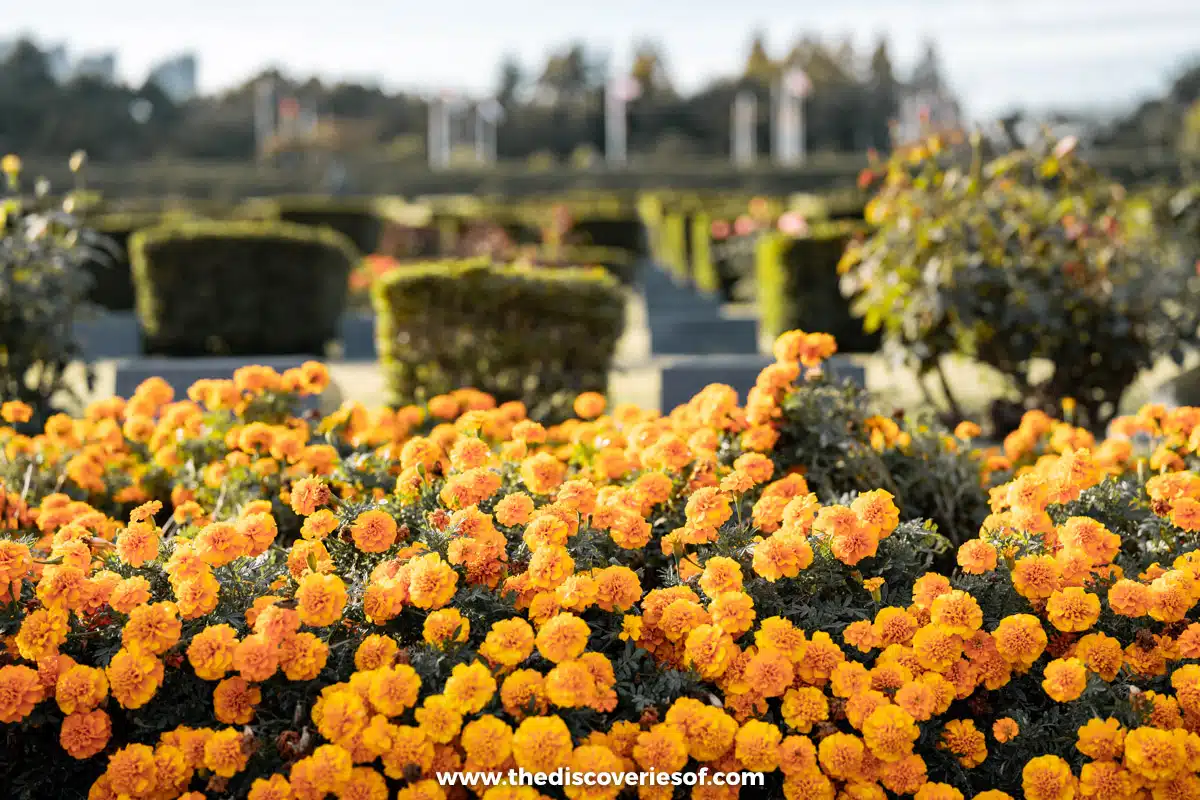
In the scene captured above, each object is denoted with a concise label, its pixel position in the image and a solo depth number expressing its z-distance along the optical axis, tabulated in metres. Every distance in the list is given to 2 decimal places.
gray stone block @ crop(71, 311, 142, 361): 9.59
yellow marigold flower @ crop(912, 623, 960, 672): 1.98
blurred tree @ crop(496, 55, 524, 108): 75.31
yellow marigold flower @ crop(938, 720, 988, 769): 1.94
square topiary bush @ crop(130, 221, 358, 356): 7.73
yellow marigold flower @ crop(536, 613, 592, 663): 1.87
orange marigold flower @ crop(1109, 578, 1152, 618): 2.06
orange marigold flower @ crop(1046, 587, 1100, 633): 2.01
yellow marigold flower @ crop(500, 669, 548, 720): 1.84
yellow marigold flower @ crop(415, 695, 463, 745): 1.77
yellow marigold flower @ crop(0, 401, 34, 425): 3.19
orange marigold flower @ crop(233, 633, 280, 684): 1.82
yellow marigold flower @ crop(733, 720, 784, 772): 1.82
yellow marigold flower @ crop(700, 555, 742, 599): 2.04
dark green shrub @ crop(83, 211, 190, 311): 11.87
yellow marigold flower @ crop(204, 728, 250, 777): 1.77
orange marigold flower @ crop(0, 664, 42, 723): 1.81
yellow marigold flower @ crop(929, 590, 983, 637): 1.98
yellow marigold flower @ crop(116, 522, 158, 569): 2.06
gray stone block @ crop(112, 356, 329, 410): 5.96
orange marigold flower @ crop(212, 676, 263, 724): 1.87
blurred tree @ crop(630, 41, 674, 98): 69.12
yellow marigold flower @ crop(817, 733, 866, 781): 1.84
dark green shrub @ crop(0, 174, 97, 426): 4.47
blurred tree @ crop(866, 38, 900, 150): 67.56
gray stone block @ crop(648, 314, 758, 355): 9.20
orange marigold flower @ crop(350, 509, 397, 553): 2.11
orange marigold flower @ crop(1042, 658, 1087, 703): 1.90
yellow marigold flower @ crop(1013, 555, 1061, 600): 2.08
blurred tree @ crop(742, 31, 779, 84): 69.06
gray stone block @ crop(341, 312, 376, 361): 9.77
